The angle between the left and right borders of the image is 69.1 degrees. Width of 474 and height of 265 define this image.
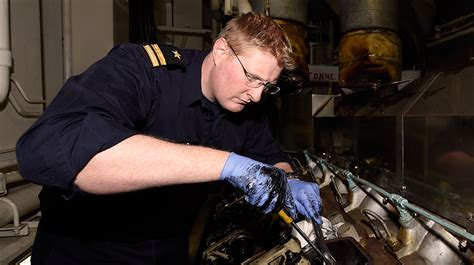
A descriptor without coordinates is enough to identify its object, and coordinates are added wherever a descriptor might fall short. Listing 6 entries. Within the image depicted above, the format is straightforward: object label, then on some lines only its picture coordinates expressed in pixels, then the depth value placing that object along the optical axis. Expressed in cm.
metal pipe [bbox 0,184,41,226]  171
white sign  384
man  81
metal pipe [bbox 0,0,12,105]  168
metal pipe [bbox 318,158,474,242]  97
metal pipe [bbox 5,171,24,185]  183
